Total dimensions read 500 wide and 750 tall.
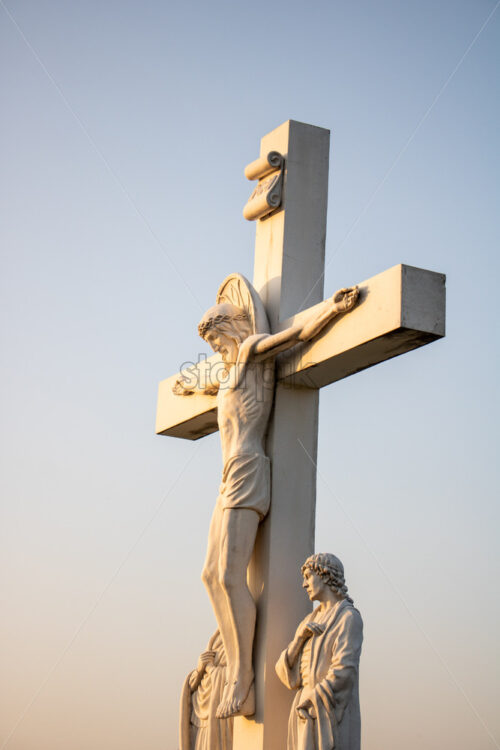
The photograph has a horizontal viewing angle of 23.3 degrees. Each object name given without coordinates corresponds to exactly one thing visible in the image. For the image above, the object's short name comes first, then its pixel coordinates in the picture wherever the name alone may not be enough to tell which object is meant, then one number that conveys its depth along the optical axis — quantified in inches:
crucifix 232.2
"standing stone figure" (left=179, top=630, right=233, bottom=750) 247.9
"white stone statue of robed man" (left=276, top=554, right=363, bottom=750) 214.2
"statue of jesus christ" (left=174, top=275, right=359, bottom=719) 240.5
